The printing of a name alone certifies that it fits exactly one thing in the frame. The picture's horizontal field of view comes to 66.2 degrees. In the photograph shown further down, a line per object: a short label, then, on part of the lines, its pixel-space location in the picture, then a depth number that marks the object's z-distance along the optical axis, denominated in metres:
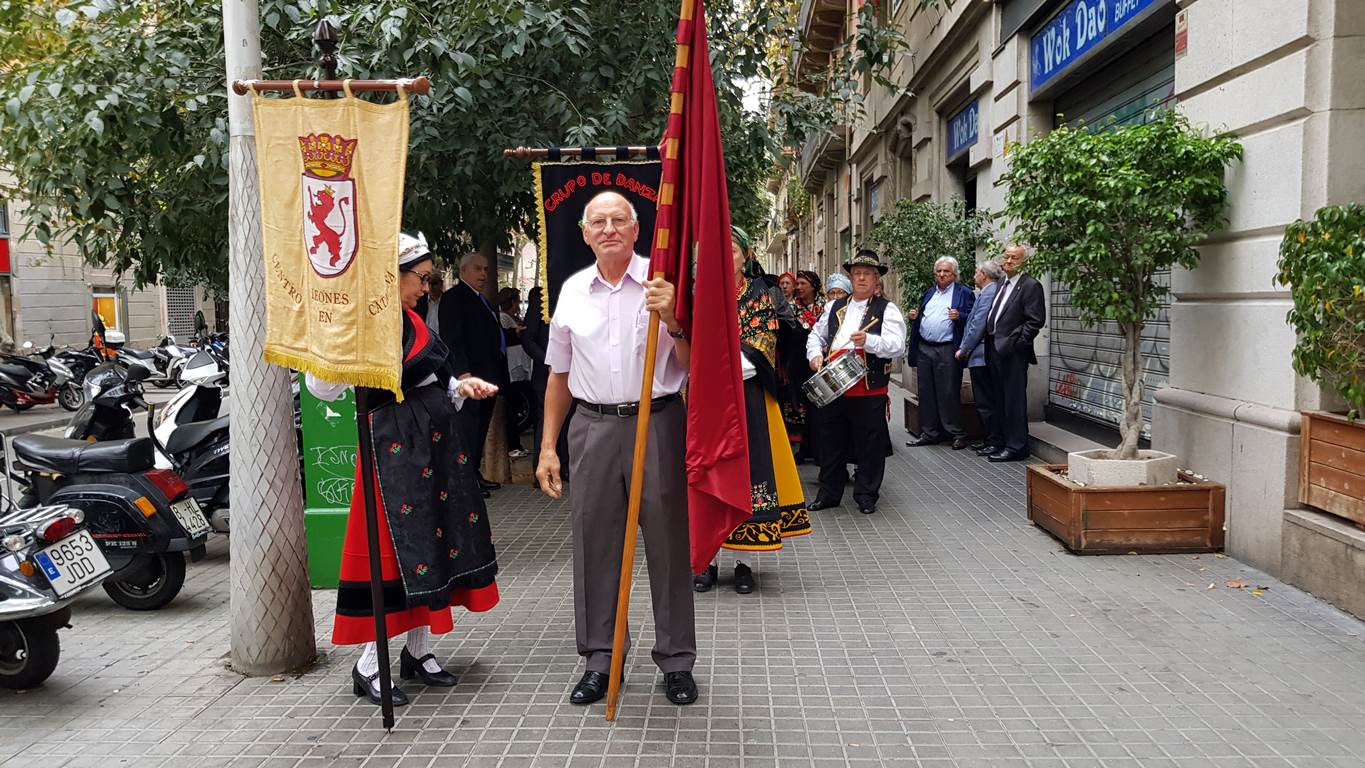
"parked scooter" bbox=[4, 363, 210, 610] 5.83
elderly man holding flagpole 3.90
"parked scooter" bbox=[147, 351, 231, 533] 6.98
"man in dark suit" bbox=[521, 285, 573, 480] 8.45
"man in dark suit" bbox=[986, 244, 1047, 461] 9.41
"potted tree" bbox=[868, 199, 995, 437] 12.10
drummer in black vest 7.75
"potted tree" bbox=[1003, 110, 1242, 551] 6.18
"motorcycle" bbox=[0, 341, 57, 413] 17.28
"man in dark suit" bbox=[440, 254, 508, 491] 8.35
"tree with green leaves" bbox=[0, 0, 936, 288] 6.93
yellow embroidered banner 3.78
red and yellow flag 3.90
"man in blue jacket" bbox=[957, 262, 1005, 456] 10.01
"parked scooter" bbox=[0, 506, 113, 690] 4.45
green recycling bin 5.96
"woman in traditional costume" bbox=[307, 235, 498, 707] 4.21
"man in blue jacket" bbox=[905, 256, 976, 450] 10.80
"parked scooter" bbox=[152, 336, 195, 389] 20.58
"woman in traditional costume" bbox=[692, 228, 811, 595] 5.90
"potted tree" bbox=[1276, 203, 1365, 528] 4.86
